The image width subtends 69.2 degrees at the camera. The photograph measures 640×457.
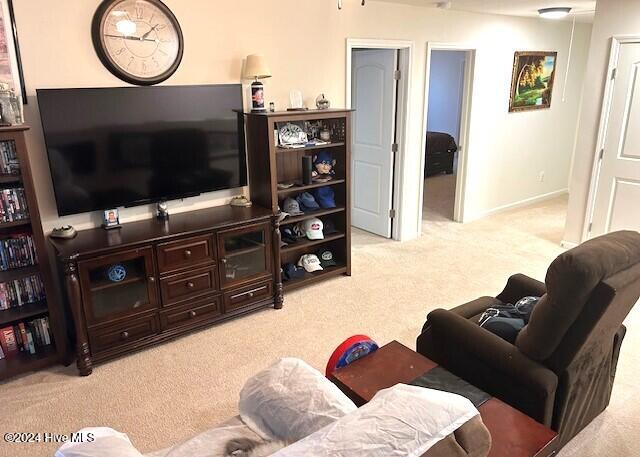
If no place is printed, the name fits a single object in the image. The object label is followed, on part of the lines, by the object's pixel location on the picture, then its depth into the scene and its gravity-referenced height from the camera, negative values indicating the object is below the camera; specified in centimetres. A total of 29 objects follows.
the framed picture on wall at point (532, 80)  575 +17
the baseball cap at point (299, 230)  403 -113
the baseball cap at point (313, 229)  401 -111
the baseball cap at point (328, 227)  417 -115
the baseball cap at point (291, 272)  395 -145
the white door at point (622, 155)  421 -56
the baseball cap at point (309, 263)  407 -141
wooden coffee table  163 -117
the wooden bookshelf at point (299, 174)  356 -63
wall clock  294 +37
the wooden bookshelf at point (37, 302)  263 -113
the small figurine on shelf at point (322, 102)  387 -6
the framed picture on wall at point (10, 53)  264 +25
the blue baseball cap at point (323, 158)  408 -53
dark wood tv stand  283 -116
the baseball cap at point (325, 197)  408 -86
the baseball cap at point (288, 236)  393 -115
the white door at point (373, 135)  483 -42
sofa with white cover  104 -85
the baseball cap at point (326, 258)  421 -143
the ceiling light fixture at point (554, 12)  486 +84
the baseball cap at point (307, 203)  400 -89
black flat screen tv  286 -30
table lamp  340 +15
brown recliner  176 -106
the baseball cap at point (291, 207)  388 -90
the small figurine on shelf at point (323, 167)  404 -60
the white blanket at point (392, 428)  102 -74
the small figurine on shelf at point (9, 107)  256 -5
